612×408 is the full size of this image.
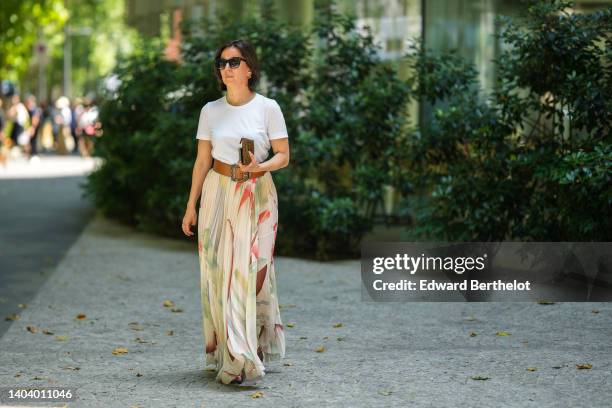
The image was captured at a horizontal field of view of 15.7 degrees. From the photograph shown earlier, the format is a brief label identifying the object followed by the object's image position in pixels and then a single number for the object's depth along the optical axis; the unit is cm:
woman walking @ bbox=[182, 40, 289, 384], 1137
